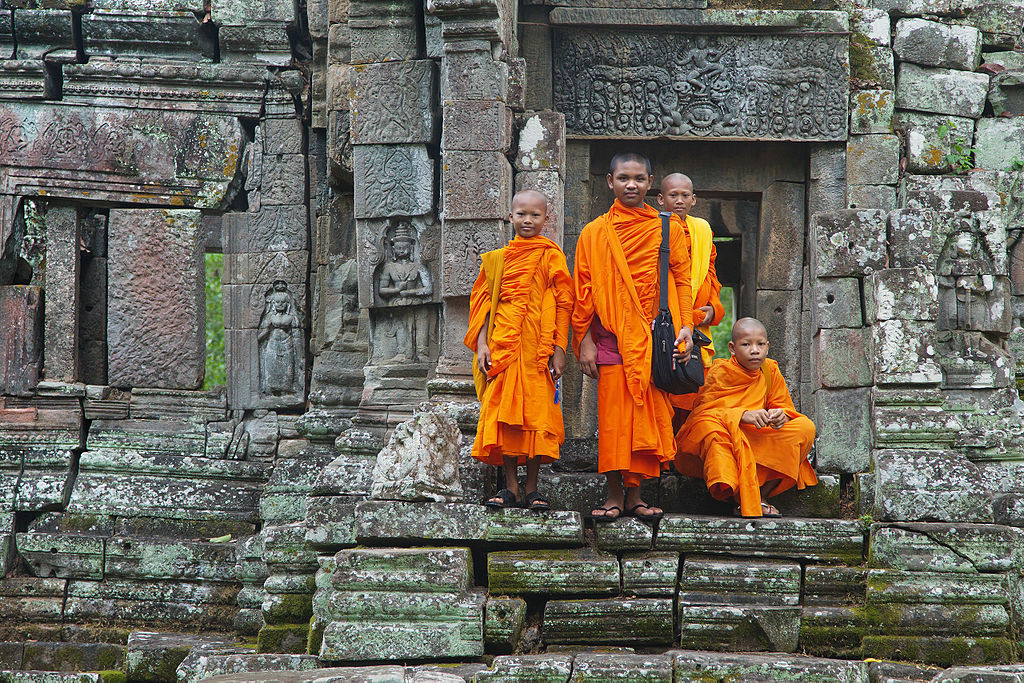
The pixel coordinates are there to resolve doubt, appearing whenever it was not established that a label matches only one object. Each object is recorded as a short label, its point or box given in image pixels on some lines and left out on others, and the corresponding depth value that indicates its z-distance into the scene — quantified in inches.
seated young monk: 449.1
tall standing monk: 440.5
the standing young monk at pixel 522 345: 441.7
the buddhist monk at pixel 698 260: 487.5
